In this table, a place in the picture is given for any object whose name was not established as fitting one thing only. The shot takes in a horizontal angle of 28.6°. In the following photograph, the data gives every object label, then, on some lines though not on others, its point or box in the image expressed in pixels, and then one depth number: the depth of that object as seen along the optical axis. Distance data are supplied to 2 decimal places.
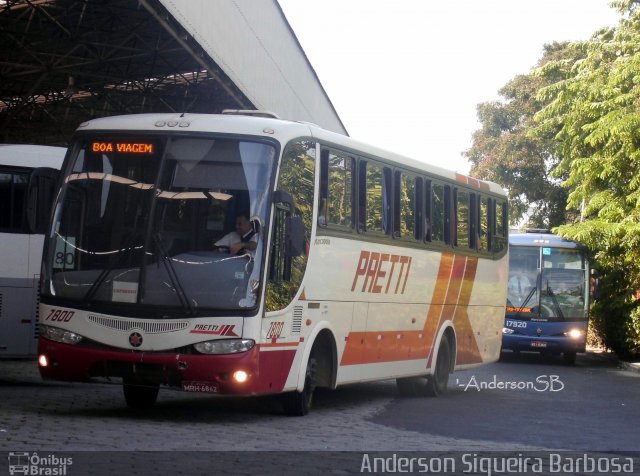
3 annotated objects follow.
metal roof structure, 25.84
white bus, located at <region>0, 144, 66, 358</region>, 18.50
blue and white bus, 30.61
